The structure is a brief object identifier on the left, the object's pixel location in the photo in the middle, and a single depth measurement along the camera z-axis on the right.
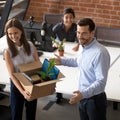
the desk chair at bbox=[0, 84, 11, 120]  3.47
